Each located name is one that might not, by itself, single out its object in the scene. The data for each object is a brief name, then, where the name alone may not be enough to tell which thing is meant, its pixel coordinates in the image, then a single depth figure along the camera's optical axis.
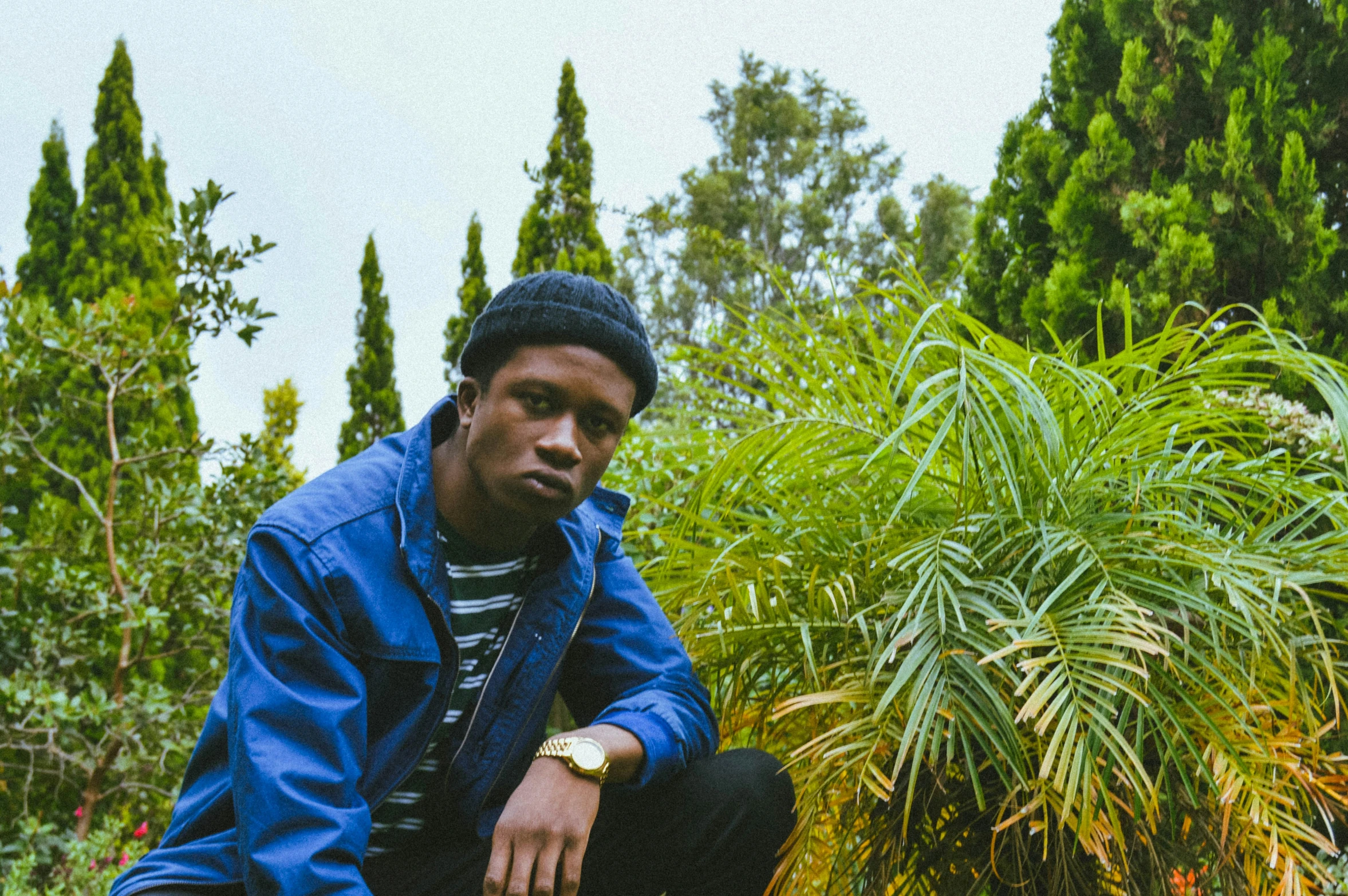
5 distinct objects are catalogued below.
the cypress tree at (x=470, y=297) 9.71
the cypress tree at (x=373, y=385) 11.17
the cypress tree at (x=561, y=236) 8.28
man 1.18
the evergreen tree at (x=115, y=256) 5.43
